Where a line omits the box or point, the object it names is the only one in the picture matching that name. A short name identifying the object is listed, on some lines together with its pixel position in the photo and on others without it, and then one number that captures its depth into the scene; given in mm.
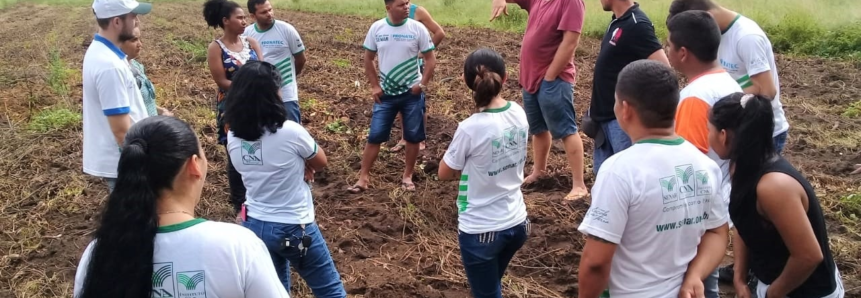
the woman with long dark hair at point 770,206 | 2340
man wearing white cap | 3406
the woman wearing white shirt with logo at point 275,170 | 3006
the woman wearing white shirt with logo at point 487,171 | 3062
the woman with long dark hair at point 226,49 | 4645
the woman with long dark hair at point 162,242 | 1765
